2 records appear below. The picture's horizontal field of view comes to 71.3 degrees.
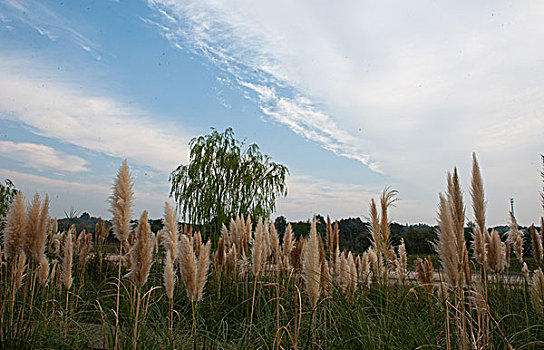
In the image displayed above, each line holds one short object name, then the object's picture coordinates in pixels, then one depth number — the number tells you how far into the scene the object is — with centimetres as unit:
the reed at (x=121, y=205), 275
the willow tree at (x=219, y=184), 1263
